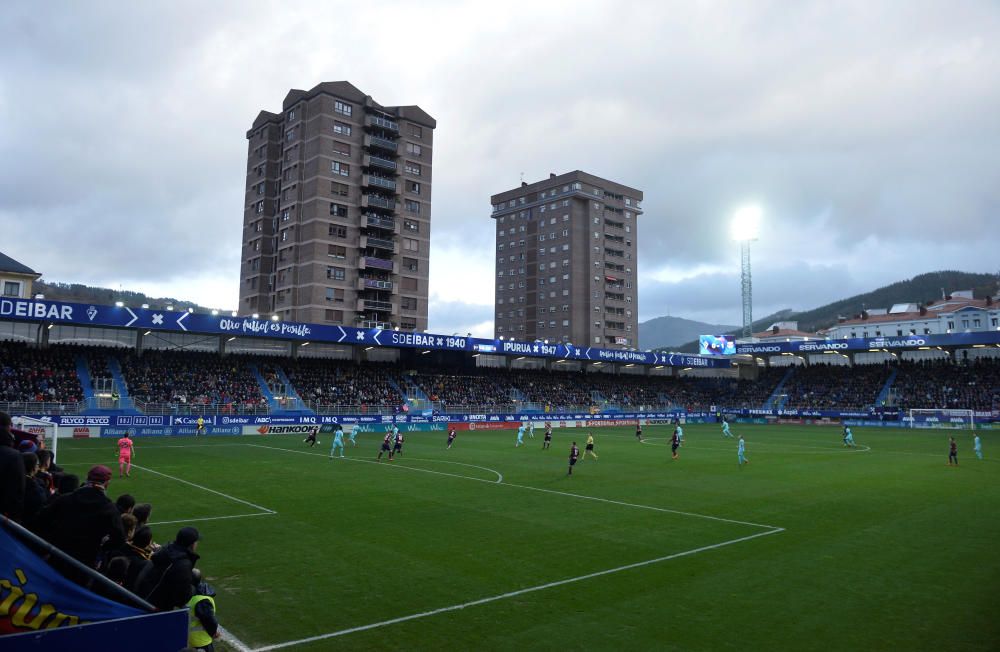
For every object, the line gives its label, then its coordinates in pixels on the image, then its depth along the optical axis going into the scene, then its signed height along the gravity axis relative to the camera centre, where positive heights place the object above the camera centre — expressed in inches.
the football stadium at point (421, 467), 360.8 -150.5
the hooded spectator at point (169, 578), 249.1 -80.6
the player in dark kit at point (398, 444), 1360.7 -131.7
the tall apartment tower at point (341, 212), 3107.8 +930.2
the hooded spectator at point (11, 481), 254.5 -42.0
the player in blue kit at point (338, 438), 1336.1 -119.3
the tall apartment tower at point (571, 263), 4682.6 +985.3
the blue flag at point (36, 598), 208.2 -75.8
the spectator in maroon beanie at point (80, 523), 260.5 -60.7
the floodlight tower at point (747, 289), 4462.1 +743.0
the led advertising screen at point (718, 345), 3572.1 +256.4
